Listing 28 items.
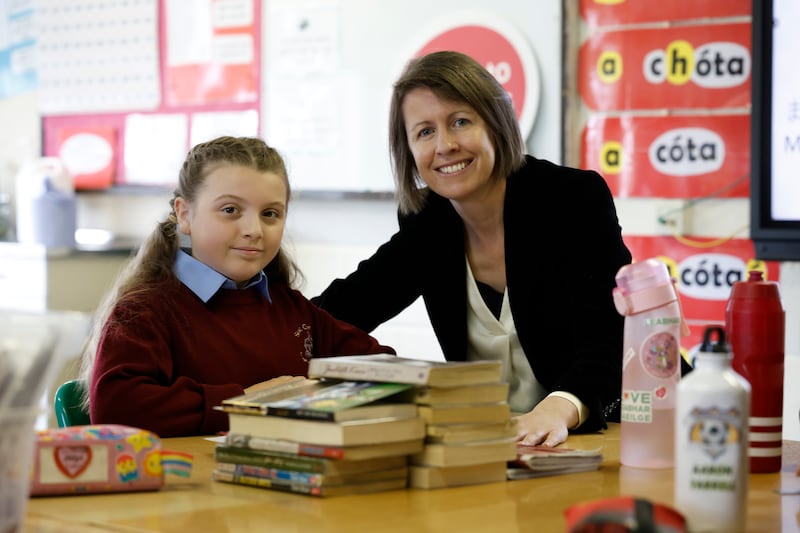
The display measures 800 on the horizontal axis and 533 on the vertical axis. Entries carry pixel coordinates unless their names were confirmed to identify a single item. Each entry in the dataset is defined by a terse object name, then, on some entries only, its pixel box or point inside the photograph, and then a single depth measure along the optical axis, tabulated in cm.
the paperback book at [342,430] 215
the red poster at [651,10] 383
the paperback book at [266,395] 224
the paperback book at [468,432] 221
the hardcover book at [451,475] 223
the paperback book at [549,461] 231
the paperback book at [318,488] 218
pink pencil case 219
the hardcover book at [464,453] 222
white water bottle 195
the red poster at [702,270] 387
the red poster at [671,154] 385
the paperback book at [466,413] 220
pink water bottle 231
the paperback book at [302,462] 218
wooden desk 206
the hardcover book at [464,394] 221
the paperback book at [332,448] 216
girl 259
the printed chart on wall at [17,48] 610
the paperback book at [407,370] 220
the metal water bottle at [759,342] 230
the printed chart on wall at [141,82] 518
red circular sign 427
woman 304
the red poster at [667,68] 384
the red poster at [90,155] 570
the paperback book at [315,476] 218
